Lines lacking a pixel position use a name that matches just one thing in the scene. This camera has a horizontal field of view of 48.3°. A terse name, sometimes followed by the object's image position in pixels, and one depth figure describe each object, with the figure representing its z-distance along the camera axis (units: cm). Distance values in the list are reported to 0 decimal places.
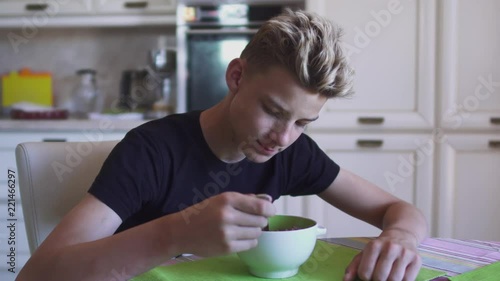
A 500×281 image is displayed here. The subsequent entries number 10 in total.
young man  76
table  91
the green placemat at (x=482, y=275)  85
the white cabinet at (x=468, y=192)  235
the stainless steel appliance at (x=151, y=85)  285
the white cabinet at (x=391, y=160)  236
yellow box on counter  293
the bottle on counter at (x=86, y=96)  298
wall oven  251
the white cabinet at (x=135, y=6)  269
